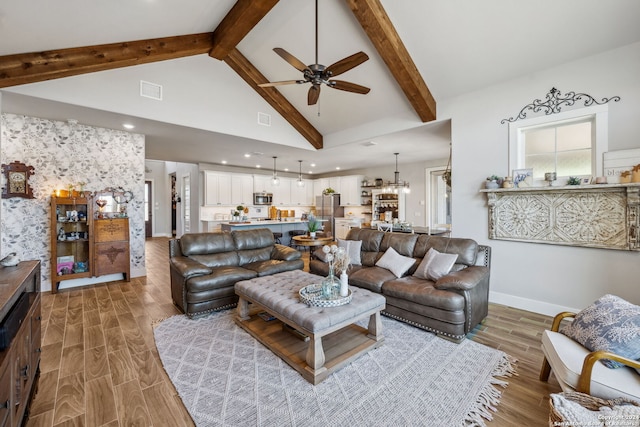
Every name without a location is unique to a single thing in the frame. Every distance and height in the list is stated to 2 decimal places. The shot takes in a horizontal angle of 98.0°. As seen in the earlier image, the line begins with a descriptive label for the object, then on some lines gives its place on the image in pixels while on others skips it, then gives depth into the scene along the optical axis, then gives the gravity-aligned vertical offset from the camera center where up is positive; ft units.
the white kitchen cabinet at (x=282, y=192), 32.53 +2.35
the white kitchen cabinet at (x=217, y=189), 27.37 +2.39
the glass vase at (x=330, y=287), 8.43 -2.34
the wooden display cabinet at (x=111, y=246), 15.28 -1.91
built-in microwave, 30.39 +1.54
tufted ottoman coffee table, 7.16 -3.43
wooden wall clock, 13.37 +1.59
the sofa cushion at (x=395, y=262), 11.66 -2.20
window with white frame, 10.34 +2.84
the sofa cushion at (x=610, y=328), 5.40 -2.45
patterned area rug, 5.98 -4.33
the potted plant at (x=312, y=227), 18.95 -1.03
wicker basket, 4.62 -3.29
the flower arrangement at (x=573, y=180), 10.59 +1.20
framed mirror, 15.43 +0.61
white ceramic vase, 8.54 -2.20
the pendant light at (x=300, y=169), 24.78 +4.85
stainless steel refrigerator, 32.76 +0.11
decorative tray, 7.91 -2.55
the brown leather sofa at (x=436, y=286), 9.18 -2.74
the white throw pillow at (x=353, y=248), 13.66 -1.82
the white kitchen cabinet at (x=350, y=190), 31.09 +2.45
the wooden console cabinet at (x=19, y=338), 4.13 -2.21
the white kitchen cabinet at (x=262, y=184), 30.67 +3.19
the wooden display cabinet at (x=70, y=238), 14.08 -1.38
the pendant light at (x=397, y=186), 24.72 +2.34
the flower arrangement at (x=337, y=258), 8.66 -1.45
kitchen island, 23.76 -1.24
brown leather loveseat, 11.00 -2.44
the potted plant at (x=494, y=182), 12.36 +1.32
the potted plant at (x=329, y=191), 31.78 +2.46
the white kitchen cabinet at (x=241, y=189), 29.19 +2.44
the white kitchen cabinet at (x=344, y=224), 31.24 -1.39
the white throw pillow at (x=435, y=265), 10.66 -2.11
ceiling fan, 9.30 +4.92
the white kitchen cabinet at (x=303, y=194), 34.09 +2.30
